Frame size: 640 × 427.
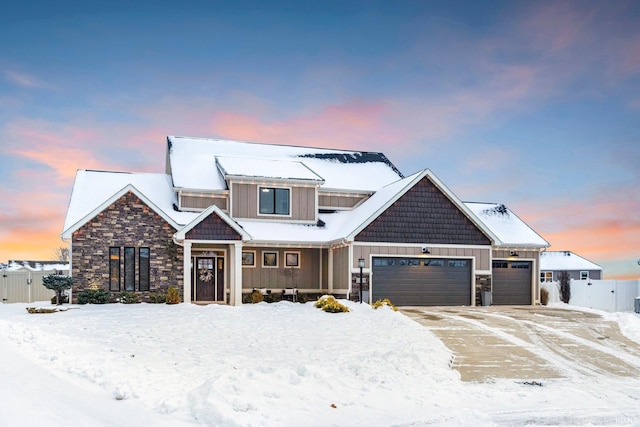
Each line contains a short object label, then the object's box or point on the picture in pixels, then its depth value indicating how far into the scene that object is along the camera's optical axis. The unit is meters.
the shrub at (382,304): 20.67
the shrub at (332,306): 19.95
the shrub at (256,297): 23.70
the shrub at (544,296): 28.88
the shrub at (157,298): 22.66
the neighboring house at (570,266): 48.53
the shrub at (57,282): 21.22
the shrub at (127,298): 22.36
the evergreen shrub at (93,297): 22.03
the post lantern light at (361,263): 22.43
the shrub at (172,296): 22.02
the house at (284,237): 22.78
